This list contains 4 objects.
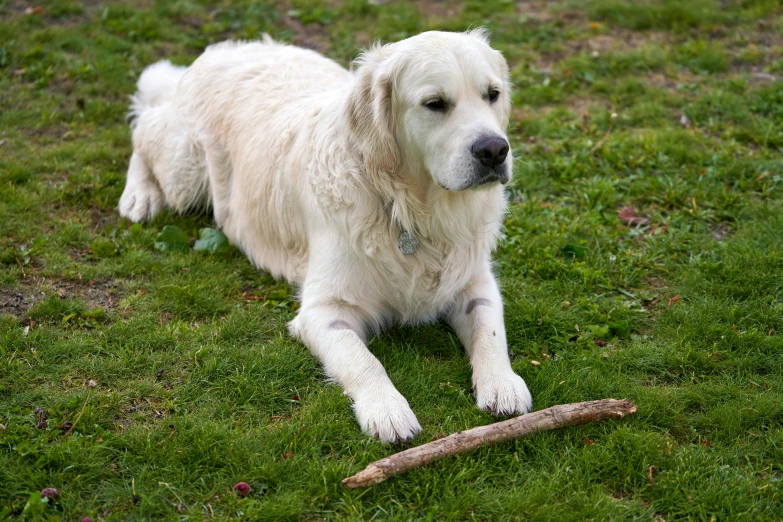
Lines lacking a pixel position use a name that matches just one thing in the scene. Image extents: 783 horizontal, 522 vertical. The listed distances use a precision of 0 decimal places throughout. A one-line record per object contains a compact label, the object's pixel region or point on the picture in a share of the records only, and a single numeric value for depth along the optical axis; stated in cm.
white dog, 350
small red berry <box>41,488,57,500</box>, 285
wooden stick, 295
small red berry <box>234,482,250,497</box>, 294
